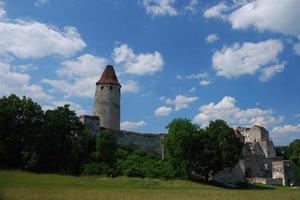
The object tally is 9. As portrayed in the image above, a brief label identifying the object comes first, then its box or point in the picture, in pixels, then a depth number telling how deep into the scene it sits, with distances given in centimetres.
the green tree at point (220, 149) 6269
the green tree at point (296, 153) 8412
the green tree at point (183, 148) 6250
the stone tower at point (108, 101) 8200
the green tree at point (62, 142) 6073
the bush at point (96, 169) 5922
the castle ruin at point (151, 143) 7631
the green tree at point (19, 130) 5833
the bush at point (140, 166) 6047
